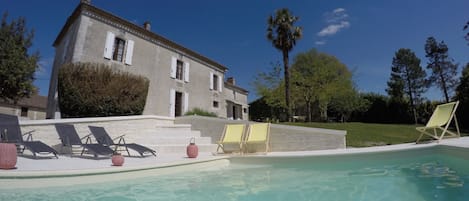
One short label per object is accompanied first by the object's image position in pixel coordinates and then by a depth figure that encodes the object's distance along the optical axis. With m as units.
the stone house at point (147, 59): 14.83
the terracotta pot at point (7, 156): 5.02
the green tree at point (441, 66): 33.00
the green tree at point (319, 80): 22.62
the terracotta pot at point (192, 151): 7.71
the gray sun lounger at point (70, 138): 7.24
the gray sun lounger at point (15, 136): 6.45
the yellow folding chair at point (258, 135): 8.90
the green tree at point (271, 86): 24.36
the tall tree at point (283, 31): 21.28
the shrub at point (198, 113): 15.48
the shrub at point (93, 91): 10.72
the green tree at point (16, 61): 15.86
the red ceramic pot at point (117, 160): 6.00
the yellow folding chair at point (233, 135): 9.02
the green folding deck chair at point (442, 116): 8.15
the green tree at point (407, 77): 36.50
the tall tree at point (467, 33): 18.50
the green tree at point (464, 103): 19.45
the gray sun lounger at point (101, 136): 8.12
